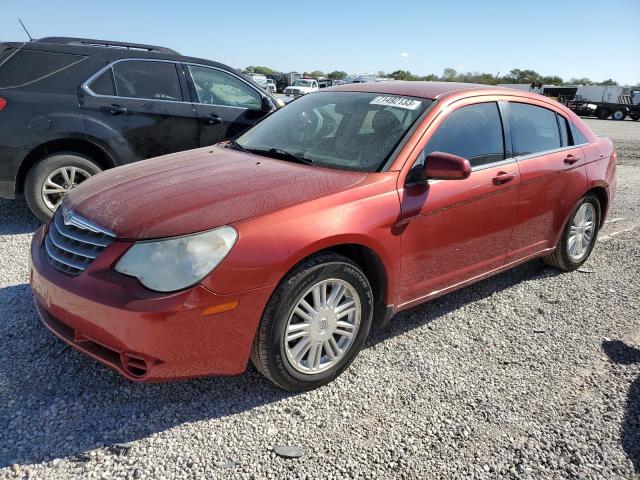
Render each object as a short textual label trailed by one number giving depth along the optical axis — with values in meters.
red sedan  2.39
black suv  4.98
